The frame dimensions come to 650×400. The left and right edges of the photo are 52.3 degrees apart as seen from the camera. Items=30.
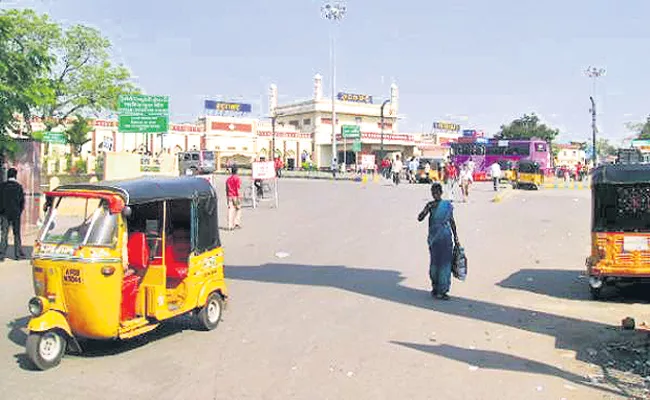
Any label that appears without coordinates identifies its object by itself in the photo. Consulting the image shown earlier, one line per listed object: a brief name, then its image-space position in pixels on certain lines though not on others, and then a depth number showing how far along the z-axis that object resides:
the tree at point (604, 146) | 133.00
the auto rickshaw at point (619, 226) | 9.59
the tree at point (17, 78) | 12.88
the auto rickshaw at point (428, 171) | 41.42
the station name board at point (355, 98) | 91.78
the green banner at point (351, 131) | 67.95
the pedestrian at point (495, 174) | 33.71
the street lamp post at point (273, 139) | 72.55
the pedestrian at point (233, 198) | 18.53
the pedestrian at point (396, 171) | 38.66
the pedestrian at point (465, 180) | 27.45
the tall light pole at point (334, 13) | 57.81
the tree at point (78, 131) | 44.21
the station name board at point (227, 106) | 76.69
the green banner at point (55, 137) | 33.08
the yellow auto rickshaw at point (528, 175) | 39.34
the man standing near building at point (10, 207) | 12.87
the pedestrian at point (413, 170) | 41.63
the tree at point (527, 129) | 99.31
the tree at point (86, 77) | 43.53
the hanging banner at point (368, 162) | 55.91
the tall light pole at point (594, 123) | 62.86
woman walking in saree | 9.76
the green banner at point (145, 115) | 26.11
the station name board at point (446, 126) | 112.04
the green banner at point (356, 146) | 57.47
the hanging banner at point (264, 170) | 25.47
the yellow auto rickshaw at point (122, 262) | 6.48
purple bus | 47.41
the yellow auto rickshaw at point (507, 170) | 44.53
